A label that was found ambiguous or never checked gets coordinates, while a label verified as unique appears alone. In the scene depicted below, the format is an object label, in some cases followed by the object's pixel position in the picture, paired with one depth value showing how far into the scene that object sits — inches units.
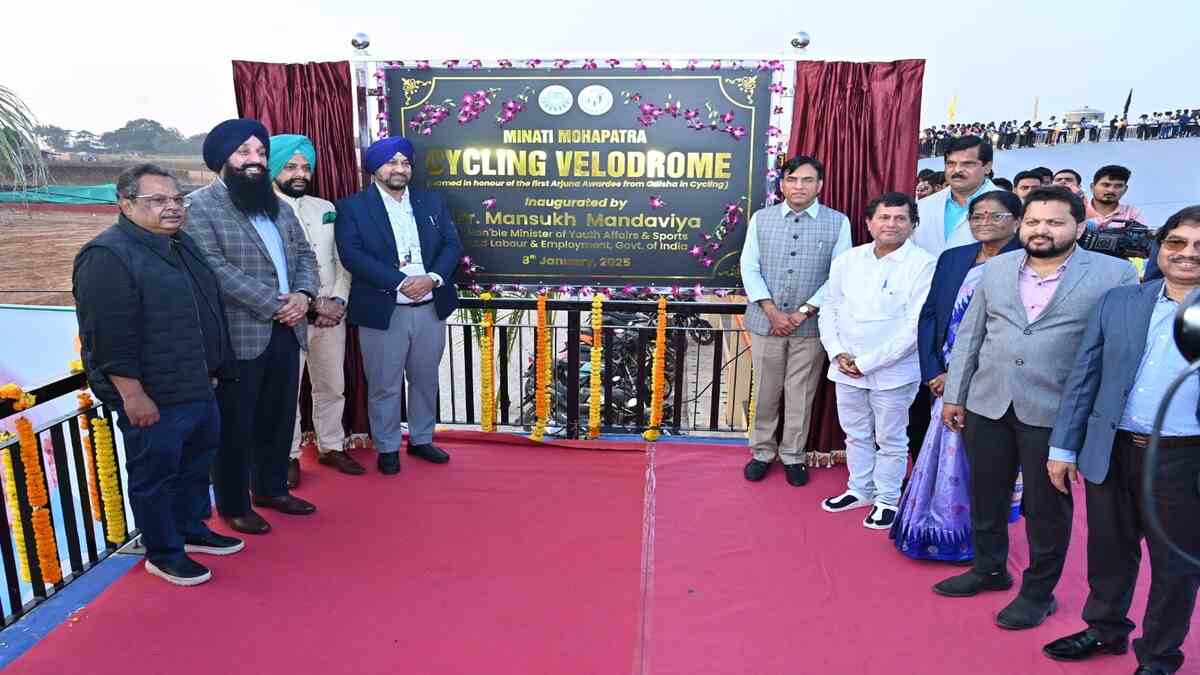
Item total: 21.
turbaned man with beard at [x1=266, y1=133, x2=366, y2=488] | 118.8
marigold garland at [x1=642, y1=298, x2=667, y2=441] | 145.9
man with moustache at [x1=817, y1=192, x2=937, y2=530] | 106.7
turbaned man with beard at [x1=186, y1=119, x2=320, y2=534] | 102.4
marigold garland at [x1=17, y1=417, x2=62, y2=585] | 88.5
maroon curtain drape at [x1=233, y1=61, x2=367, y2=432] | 134.4
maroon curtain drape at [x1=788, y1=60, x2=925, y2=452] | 128.0
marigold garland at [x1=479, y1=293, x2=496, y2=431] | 148.9
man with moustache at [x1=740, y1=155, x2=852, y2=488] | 121.8
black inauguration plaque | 133.9
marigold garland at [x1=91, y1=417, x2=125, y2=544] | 98.5
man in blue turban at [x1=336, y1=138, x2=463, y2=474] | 124.2
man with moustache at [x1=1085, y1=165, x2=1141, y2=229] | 182.5
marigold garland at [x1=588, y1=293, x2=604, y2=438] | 142.9
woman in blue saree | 95.2
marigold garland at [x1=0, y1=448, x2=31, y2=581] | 89.2
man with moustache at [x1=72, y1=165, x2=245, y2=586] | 81.7
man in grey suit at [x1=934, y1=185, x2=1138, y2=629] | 77.2
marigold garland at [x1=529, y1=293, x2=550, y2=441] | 144.3
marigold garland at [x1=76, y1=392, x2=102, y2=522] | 97.4
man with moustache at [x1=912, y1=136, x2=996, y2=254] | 118.4
